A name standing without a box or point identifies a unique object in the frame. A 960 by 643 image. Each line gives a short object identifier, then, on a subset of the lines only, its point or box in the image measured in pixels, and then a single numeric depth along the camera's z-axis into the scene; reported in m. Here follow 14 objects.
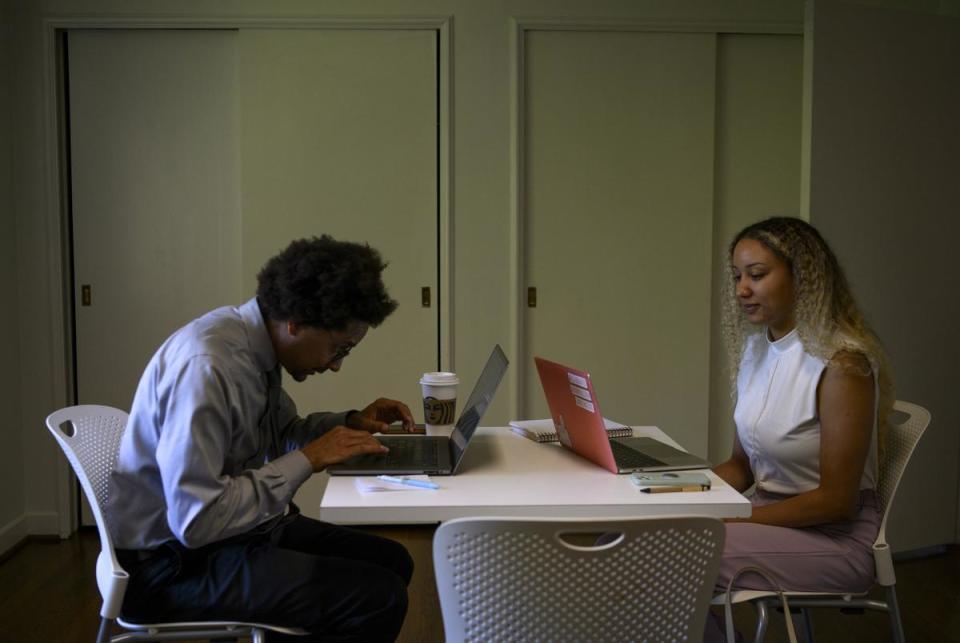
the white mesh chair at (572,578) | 1.13
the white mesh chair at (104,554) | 1.53
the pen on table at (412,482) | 1.55
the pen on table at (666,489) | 1.52
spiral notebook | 2.00
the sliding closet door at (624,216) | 3.50
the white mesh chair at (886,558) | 1.65
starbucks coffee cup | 2.01
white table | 1.44
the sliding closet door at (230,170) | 3.44
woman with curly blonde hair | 1.70
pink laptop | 1.62
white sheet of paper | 1.54
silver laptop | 1.65
